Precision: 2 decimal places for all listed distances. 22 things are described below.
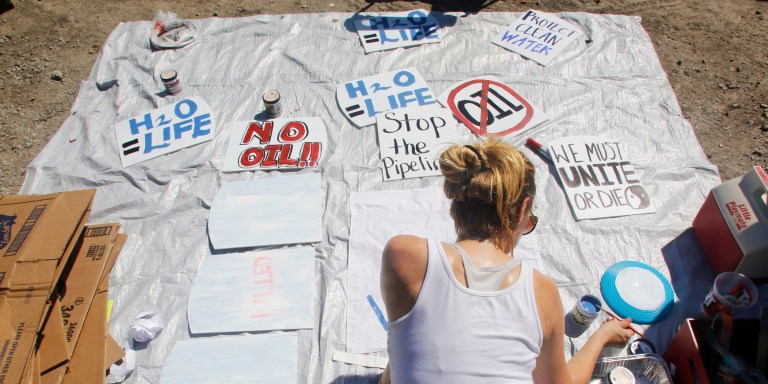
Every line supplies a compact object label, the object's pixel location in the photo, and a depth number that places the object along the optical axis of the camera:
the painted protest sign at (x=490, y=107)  2.38
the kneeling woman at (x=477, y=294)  1.10
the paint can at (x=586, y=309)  1.67
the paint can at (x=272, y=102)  2.43
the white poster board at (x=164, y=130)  2.38
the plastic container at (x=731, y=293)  1.56
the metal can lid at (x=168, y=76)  2.56
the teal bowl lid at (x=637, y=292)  1.75
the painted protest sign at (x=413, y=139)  2.23
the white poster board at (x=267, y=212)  2.04
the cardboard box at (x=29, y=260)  1.49
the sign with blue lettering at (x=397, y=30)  2.84
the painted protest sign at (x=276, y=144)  2.29
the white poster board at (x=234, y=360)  1.67
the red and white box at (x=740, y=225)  1.60
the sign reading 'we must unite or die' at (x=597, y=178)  2.06
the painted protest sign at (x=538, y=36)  2.73
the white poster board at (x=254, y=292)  1.80
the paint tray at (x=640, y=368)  1.47
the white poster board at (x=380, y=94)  2.47
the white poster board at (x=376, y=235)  1.77
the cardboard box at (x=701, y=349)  1.39
